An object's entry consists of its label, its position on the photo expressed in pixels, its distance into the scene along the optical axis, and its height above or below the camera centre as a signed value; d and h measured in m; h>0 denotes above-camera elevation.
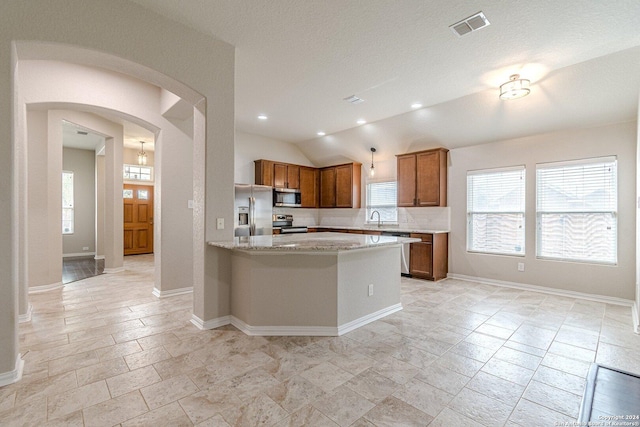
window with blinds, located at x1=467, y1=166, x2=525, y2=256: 5.03 +0.02
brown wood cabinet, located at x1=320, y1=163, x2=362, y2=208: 7.16 +0.63
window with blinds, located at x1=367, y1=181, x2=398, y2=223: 6.74 +0.26
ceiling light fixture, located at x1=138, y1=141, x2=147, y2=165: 7.58 +1.36
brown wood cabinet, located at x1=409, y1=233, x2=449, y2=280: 5.43 -0.86
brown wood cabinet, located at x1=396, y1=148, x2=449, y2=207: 5.64 +0.66
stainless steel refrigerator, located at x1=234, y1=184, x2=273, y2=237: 5.72 +0.02
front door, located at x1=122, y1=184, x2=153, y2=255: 8.58 -0.25
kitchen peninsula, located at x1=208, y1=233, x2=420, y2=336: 2.97 -0.80
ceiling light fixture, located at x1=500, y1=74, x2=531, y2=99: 3.54 +1.51
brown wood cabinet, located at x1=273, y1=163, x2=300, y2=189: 6.85 +0.85
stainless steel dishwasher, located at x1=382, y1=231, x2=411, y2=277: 5.75 -0.89
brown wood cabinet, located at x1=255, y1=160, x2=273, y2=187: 6.59 +0.87
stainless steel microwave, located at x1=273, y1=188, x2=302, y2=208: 6.77 +0.32
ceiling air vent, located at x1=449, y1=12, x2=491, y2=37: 2.61 +1.72
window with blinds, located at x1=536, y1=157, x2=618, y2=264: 4.20 +0.02
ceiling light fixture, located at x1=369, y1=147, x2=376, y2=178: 6.46 +0.93
